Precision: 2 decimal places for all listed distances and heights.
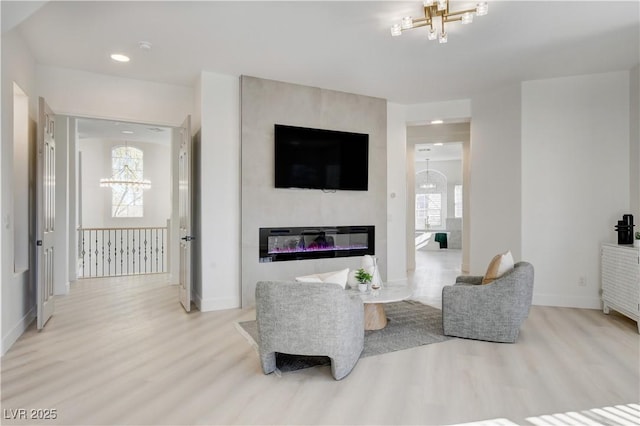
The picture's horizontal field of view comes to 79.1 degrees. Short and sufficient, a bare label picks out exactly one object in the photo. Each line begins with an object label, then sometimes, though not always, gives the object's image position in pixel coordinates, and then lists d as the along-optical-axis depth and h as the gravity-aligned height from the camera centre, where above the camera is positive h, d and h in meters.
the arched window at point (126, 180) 10.41 +0.87
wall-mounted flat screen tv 5.10 +0.74
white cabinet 4.00 -0.74
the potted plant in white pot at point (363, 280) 3.83 -0.67
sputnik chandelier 2.99 +1.58
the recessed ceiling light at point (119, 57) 4.21 +1.71
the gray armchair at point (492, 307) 3.54 -0.88
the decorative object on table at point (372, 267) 3.89 -0.57
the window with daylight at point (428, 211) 13.60 +0.04
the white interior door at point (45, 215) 3.92 -0.03
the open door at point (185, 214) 4.74 -0.02
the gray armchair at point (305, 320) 2.72 -0.76
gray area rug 3.19 -1.20
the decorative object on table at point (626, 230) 4.43 -0.21
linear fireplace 5.07 -0.42
